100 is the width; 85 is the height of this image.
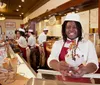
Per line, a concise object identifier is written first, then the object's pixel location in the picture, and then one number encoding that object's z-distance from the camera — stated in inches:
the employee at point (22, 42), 149.4
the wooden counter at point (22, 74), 30.1
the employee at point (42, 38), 182.6
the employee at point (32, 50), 159.9
